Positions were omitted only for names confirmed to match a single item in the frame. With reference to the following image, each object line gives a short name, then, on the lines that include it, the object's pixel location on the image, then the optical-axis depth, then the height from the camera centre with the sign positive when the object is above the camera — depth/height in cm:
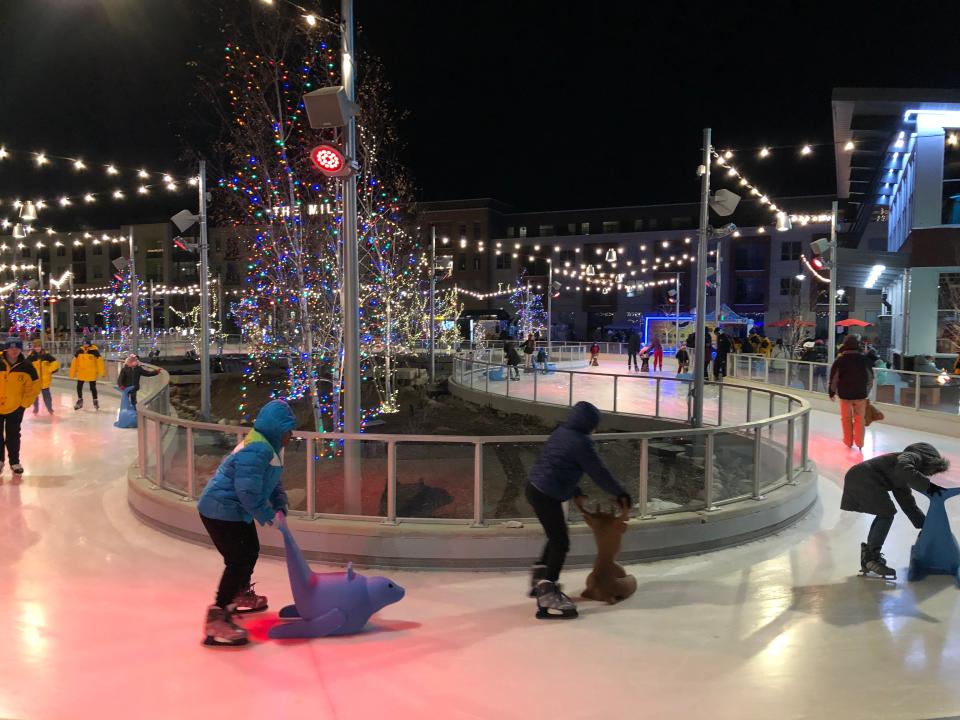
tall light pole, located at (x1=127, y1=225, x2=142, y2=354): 2110 +62
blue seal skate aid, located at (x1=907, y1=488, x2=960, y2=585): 496 -161
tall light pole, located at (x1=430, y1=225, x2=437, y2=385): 1997 +116
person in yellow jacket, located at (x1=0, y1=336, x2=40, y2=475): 762 -76
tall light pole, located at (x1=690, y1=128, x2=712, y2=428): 1098 +62
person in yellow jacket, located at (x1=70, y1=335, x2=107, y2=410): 1452 -89
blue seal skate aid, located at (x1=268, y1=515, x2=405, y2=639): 389 -160
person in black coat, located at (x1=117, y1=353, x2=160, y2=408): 1215 -89
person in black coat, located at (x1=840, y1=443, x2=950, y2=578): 479 -112
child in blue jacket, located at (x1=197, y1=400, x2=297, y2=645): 372 -99
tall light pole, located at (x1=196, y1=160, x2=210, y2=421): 1381 -10
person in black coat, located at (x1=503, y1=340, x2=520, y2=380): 2039 -82
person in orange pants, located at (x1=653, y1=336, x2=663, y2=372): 2363 -91
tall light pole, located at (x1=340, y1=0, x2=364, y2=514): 599 +52
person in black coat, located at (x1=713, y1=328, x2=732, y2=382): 1875 -77
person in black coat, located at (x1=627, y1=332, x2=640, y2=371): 2566 -65
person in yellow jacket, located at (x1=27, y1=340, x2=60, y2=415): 1062 -60
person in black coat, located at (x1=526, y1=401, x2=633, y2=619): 423 -98
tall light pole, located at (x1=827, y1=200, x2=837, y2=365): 1648 +72
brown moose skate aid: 450 -155
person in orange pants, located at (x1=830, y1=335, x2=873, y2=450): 964 -72
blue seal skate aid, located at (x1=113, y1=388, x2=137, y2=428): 1178 -155
